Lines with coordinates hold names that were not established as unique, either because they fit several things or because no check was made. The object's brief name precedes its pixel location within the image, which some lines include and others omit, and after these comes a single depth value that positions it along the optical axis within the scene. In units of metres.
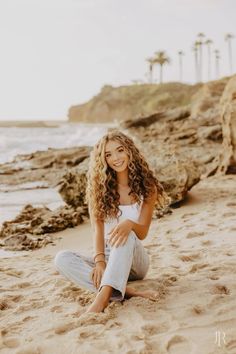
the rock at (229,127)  9.21
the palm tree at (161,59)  86.88
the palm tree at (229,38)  82.31
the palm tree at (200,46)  81.69
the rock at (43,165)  14.44
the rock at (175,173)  7.32
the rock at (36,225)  6.21
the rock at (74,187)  7.80
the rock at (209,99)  19.34
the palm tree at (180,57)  91.00
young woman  3.43
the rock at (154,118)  20.07
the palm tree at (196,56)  83.56
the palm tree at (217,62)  89.47
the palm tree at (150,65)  89.04
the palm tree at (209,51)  83.25
